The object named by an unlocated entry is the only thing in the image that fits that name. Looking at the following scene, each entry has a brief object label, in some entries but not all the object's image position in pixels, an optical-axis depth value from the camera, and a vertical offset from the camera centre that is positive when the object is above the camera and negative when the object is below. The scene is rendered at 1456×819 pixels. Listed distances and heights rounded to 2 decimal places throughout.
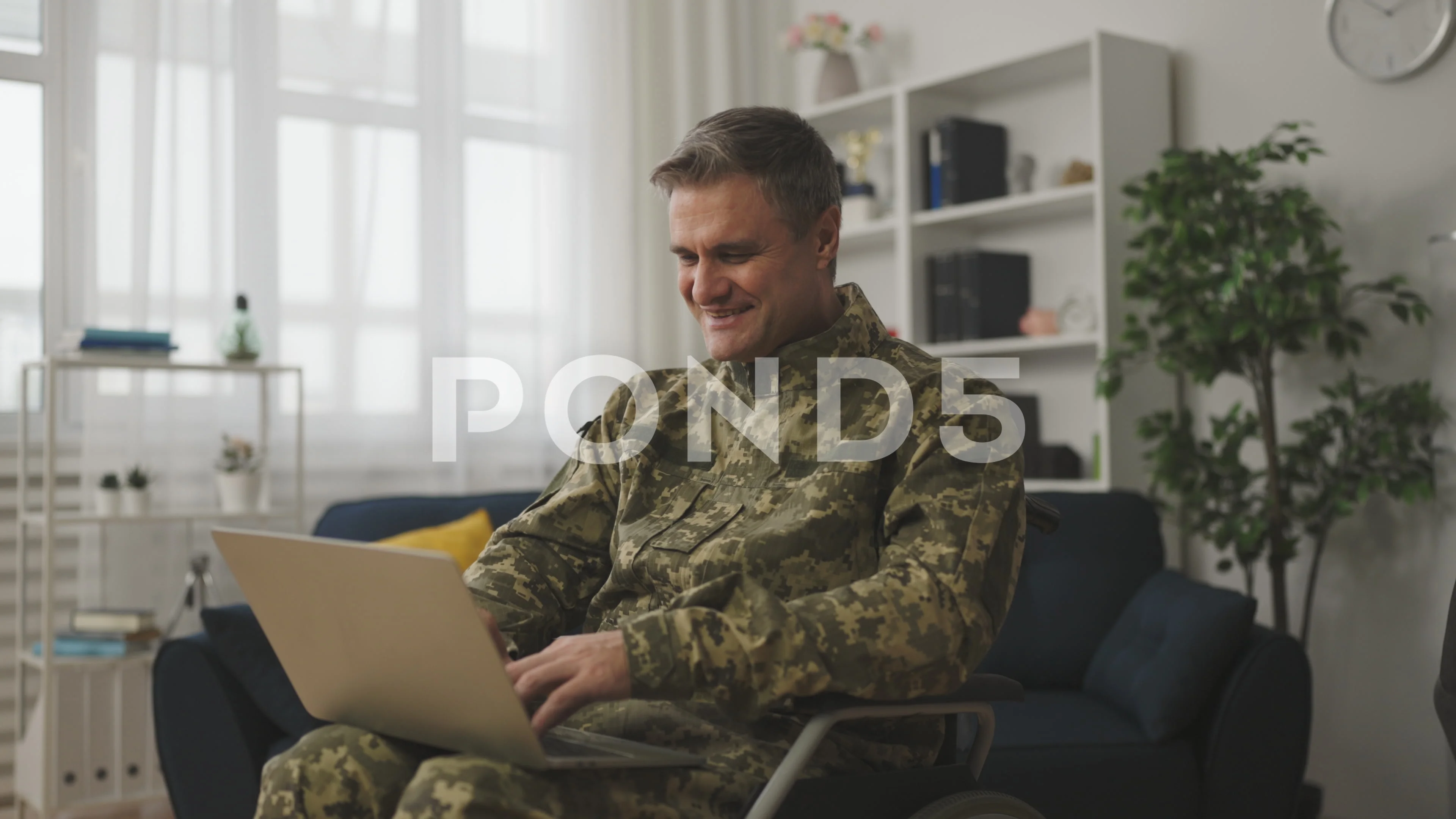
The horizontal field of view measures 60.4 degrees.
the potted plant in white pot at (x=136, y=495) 3.01 -0.12
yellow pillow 2.64 -0.21
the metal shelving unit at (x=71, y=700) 2.83 -0.60
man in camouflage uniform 1.17 -0.14
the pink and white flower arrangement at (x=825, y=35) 3.92 +1.26
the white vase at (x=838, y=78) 3.97 +1.14
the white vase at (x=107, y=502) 2.98 -0.13
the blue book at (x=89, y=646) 2.90 -0.46
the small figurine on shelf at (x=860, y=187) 3.84 +0.77
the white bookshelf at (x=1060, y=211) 3.13 +0.61
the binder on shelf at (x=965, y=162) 3.51 +0.77
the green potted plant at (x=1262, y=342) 2.61 +0.19
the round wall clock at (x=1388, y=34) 2.70 +0.87
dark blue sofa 2.12 -0.53
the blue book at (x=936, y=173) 3.55 +0.75
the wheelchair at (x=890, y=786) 1.17 -0.35
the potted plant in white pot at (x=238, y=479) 3.13 -0.09
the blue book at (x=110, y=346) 2.87 +0.23
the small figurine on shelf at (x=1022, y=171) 3.41 +0.71
